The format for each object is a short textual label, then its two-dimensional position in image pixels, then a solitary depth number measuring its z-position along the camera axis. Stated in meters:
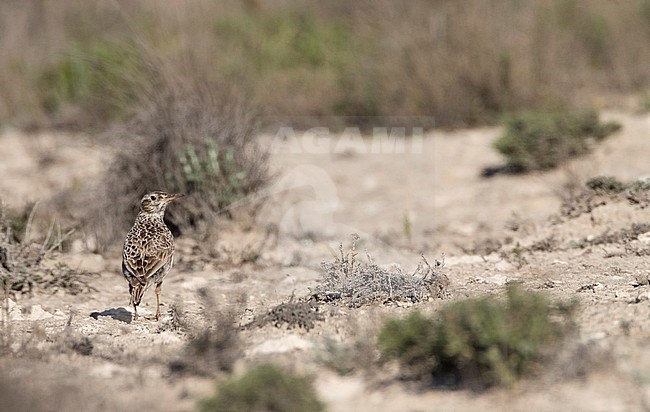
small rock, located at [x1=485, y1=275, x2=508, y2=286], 13.20
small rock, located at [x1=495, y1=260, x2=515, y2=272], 14.21
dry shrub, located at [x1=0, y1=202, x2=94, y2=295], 14.30
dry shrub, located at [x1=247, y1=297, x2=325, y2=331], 11.24
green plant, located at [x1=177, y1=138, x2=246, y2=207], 17.78
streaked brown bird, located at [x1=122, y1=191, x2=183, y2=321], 12.91
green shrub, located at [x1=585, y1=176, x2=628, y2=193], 16.44
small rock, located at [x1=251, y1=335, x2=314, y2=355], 10.49
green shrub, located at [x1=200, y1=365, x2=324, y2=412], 8.34
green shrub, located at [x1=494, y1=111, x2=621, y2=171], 21.37
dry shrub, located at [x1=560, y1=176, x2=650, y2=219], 16.11
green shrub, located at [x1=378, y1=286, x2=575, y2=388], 8.77
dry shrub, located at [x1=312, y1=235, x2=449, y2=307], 12.34
